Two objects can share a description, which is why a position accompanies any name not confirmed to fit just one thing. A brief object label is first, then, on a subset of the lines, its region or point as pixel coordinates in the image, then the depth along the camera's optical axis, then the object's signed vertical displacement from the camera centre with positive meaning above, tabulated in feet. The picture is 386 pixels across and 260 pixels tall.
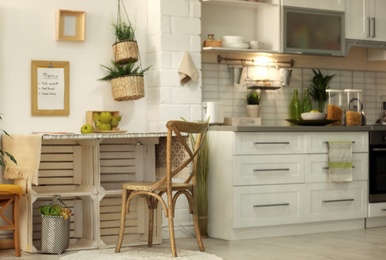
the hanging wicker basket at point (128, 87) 19.43 +0.81
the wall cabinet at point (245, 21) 21.70 +2.70
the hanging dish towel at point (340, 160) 21.01 -1.00
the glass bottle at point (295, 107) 22.97 +0.40
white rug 16.93 -2.82
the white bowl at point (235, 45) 21.43 +1.99
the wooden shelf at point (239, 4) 21.24 +3.10
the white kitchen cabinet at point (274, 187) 19.69 -1.62
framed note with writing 19.04 +0.78
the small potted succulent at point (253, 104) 22.09 +0.47
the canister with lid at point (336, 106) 22.50 +0.42
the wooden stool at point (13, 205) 17.24 -1.77
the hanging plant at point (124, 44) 19.51 +1.84
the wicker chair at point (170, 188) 16.99 -1.42
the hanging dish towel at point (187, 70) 20.22 +1.26
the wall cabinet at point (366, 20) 22.97 +2.88
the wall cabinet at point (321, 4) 21.85 +3.18
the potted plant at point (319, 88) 23.48 +0.95
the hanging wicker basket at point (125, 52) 19.49 +1.66
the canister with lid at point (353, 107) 22.35 +0.40
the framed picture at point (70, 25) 19.25 +2.26
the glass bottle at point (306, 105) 23.09 +0.46
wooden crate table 18.21 -1.48
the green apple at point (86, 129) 18.30 -0.17
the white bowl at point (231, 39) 21.45 +2.15
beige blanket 17.70 -0.75
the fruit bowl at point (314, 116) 21.63 +0.14
